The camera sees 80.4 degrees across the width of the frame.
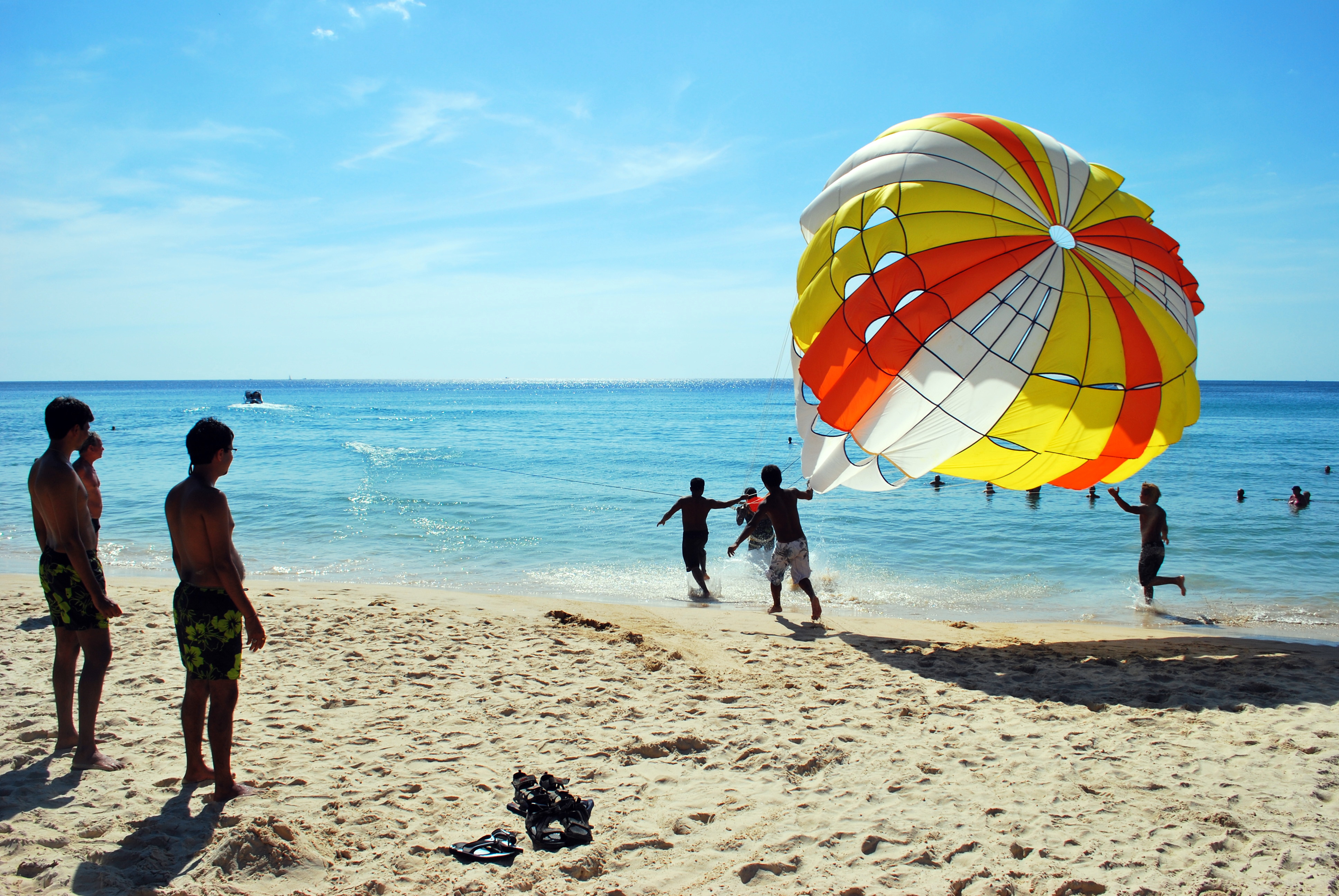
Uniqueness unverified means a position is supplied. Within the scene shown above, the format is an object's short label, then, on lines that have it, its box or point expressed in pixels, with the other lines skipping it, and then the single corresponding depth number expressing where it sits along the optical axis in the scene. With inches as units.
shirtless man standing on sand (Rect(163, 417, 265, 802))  132.3
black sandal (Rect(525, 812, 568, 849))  133.3
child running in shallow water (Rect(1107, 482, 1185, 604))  355.9
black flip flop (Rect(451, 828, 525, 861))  129.4
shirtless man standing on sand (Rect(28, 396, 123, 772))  146.7
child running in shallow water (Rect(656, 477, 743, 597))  369.7
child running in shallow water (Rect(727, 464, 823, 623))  306.3
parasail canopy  273.3
